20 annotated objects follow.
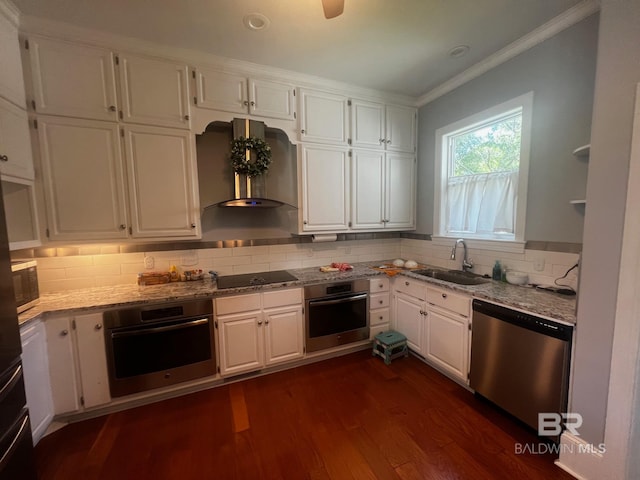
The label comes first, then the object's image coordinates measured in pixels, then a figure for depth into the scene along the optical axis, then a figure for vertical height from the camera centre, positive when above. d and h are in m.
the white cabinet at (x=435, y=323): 2.19 -0.99
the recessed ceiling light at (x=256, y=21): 1.84 +1.46
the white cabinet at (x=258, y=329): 2.28 -1.00
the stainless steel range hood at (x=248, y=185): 2.42 +0.36
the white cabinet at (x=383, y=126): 2.93 +1.11
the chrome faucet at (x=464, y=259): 2.68 -0.42
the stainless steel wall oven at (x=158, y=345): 1.95 -0.97
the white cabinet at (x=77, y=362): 1.83 -1.00
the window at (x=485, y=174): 2.27 +0.46
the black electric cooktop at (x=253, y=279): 2.41 -0.57
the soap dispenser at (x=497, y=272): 2.37 -0.49
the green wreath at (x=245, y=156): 2.42 +0.62
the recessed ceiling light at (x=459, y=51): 2.22 +1.47
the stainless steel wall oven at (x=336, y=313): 2.59 -0.96
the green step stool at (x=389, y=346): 2.66 -1.32
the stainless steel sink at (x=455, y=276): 2.50 -0.59
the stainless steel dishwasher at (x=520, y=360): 1.57 -0.97
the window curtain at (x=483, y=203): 2.41 +0.16
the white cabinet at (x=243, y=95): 2.31 +1.20
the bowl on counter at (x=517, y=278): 2.18 -0.50
